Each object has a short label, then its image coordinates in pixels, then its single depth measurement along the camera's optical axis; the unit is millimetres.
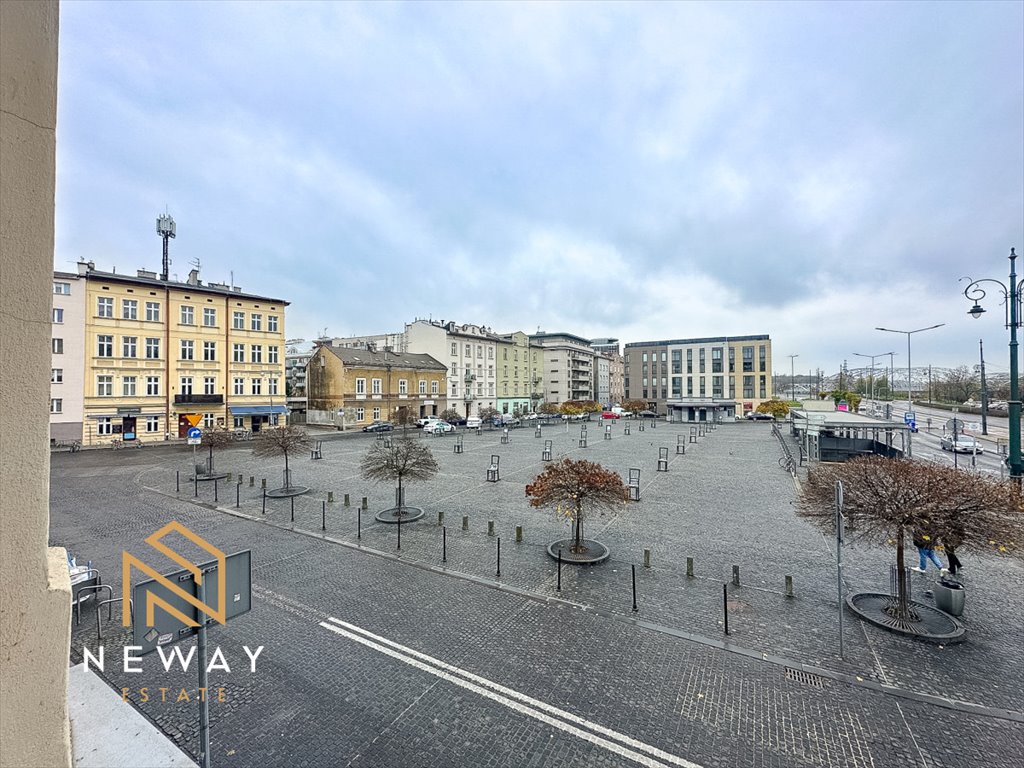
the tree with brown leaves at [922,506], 7688
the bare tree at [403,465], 15078
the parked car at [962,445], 30453
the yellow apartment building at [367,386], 52344
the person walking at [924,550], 8008
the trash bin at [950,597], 8609
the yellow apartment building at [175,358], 35219
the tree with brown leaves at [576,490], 11414
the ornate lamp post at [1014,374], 14102
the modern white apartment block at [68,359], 33031
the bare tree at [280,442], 19797
